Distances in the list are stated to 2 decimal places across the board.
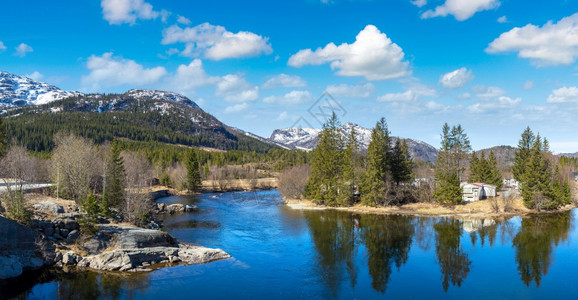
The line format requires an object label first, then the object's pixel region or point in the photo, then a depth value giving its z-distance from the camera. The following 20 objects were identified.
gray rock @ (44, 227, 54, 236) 32.91
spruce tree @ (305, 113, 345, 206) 72.25
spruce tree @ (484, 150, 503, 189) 84.69
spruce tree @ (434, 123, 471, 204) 65.44
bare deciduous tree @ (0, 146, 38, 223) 31.88
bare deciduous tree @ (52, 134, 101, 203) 47.44
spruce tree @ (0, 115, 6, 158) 62.80
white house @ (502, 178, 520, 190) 92.35
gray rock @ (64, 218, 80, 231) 34.38
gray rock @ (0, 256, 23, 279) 28.02
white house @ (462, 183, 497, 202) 72.31
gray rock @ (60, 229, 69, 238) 33.88
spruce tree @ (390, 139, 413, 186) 75.44
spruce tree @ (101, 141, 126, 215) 40.34
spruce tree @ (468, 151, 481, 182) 84.94
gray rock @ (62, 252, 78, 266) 31.41
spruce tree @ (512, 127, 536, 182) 84.38
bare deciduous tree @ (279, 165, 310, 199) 83.38
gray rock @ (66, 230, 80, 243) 33.81
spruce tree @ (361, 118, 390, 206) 67.56
